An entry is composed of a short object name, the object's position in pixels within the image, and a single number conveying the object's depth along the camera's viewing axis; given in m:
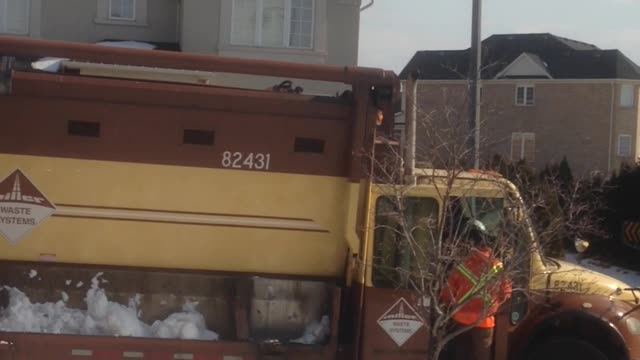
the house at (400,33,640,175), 43.56
